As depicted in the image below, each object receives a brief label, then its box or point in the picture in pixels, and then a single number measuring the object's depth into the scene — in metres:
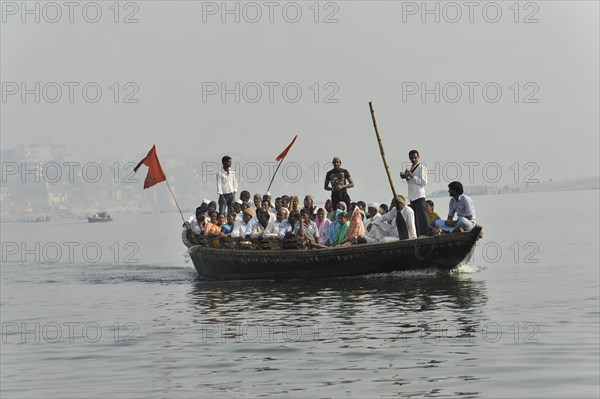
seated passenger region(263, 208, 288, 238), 26.67
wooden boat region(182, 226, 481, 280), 25.36
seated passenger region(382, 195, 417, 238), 24.94
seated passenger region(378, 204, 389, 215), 26.36
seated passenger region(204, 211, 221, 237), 29.04
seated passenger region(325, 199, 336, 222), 27.22
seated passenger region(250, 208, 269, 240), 27.42
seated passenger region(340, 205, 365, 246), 25.80
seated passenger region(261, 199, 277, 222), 27.31
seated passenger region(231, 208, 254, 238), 27.61
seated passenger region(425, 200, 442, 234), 25.88
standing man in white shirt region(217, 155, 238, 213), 30.30
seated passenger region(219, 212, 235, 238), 28.62
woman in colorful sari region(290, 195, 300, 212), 26.38
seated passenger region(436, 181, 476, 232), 24.92
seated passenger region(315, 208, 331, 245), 26.59
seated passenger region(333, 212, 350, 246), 26.22
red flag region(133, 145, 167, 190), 31.35
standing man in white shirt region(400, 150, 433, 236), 24.34
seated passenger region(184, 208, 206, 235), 30.03
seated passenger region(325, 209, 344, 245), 26.39
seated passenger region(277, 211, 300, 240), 26.36
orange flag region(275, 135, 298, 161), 30.85
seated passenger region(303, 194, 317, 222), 26.58
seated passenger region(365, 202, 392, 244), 25.88
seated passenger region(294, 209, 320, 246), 26.05
